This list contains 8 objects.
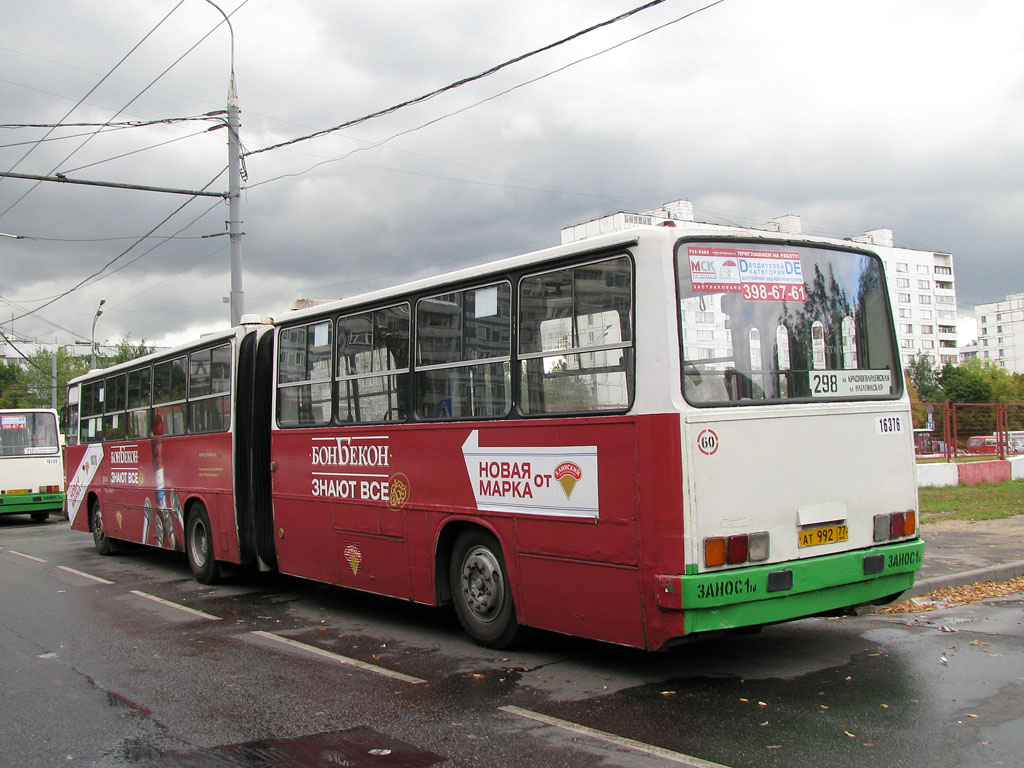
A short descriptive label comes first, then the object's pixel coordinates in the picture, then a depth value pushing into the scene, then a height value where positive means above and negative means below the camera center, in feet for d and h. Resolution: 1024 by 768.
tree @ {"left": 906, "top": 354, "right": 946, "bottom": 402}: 302.25 +10.66
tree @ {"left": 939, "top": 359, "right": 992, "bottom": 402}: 292.20 +7.97
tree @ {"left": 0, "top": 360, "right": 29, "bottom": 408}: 253.03 +18.51
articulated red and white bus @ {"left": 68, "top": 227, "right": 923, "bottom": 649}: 19.80 -0.36
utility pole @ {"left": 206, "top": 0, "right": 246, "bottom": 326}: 59.41 +16.44
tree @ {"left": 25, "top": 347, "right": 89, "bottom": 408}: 242.17 +19.36
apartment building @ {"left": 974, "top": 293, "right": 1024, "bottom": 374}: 492.13 +41.18
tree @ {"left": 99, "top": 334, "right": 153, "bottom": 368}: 180.90 +19.15
